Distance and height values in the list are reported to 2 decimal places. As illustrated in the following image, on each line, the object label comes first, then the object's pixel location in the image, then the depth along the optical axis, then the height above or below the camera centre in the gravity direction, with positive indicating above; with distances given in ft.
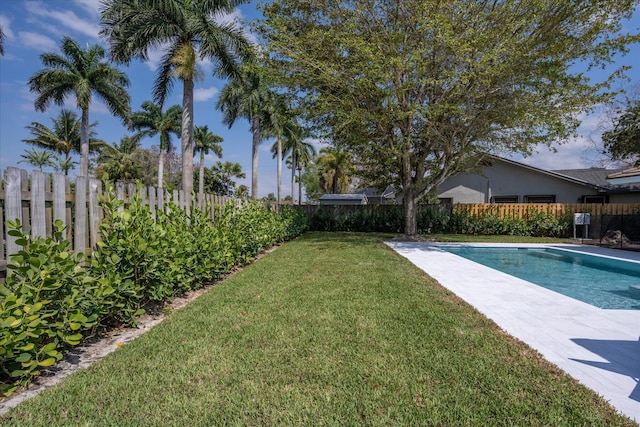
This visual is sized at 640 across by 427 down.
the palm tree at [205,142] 123.85 +23.82
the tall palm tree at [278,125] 46.06 +18.85
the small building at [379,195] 83.10 +2.84
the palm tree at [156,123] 103.21 +25.52
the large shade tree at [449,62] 34.12 +15.11
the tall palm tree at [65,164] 109.19 +13.68
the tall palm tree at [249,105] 67.77 +21.53
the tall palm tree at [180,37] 44.98 +23.34
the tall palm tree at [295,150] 103.91 +20.62
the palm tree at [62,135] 98.53 +20.86
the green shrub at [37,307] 7.62 -2.53
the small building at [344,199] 92.94 +2.02
